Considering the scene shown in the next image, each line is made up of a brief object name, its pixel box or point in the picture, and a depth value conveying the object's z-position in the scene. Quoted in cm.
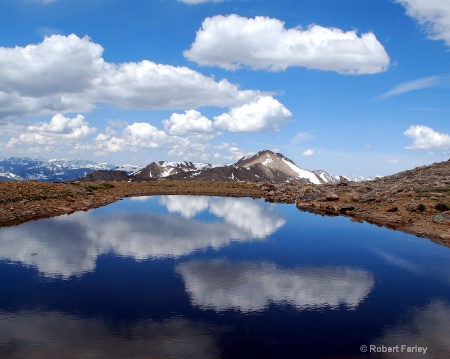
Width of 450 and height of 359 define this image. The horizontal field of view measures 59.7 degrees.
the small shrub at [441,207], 5070
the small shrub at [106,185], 8621
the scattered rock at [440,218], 4585
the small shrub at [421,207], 5167
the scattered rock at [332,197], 7250
